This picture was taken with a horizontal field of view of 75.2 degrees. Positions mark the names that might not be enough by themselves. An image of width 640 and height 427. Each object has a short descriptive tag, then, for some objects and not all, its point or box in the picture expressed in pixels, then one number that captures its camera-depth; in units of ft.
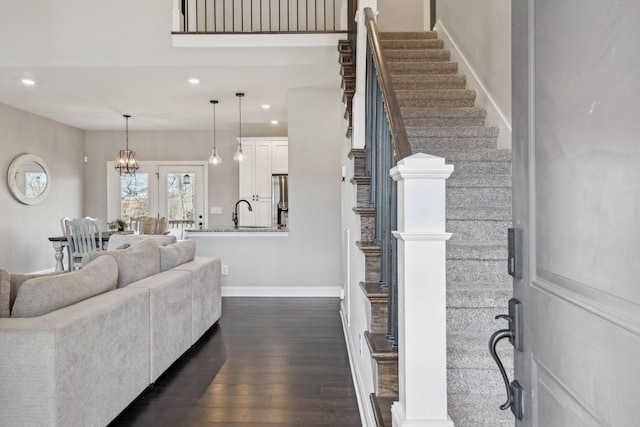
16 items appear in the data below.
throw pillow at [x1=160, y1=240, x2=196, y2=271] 11.32
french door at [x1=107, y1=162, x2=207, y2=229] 27.20
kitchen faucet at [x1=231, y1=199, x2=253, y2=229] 24.50
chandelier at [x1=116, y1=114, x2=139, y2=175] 22.02
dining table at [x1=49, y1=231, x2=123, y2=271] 18.21
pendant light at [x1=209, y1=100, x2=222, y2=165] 20.15
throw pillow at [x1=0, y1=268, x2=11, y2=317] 6.13
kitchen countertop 17.76
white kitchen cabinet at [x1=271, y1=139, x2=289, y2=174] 25.20
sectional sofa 5.69
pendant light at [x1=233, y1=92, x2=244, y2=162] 18.72
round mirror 20.94
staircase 5.78
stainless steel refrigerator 24.25
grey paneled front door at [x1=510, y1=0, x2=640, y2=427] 1.74
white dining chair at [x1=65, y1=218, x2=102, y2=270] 17.25
